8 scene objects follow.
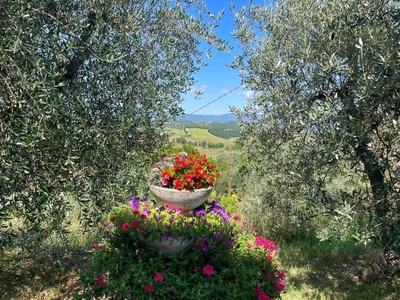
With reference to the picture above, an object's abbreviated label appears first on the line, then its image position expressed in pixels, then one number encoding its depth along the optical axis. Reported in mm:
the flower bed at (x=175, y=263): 3730
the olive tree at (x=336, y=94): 2799
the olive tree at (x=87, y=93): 2543
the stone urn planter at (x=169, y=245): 4039
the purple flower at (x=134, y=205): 4448
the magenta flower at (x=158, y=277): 3715
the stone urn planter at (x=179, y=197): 4531
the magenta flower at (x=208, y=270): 3834
